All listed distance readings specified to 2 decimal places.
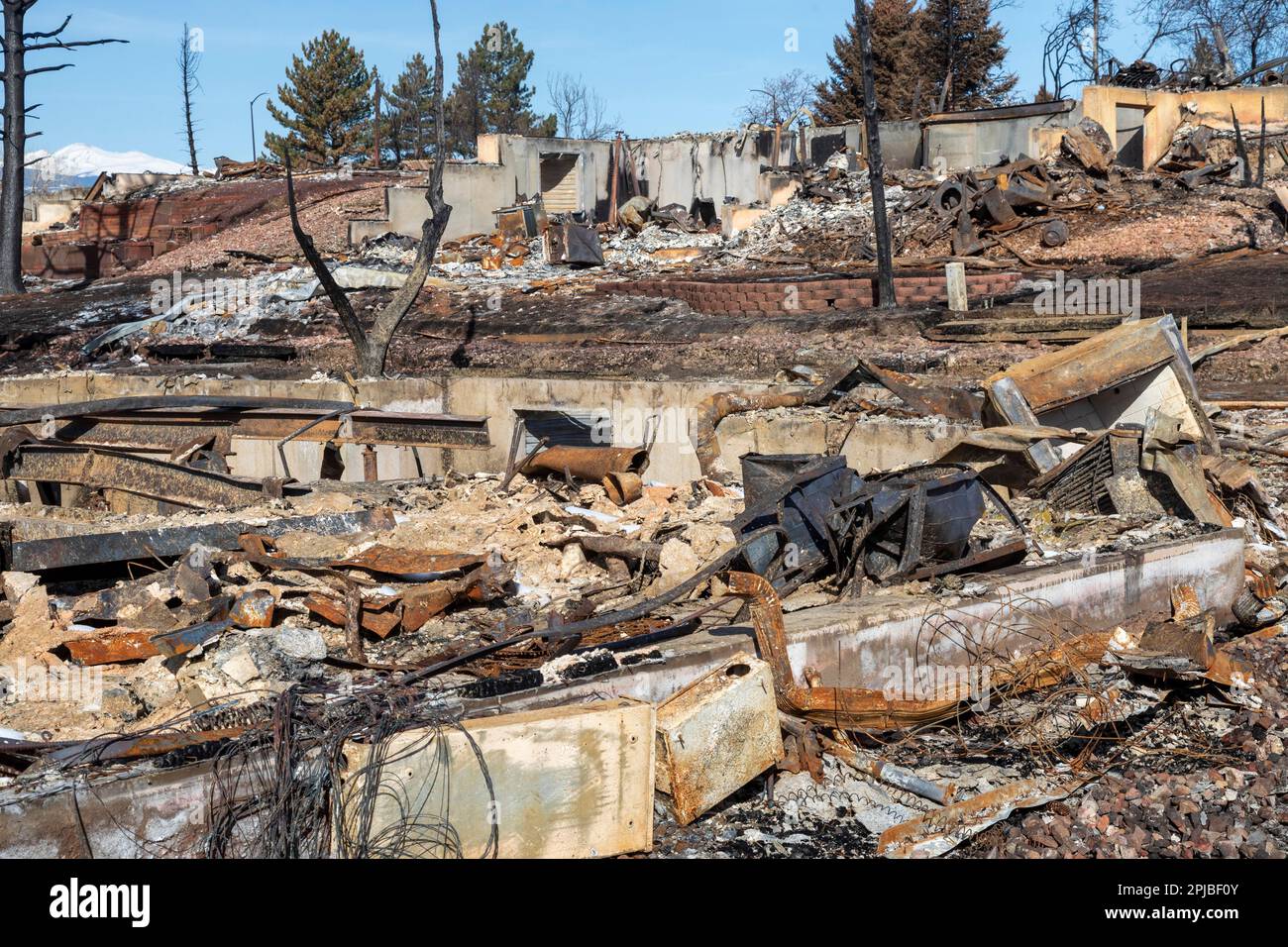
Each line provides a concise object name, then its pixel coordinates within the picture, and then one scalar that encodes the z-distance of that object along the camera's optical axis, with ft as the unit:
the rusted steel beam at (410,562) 22.52
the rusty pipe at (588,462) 31.71
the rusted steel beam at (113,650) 18.74
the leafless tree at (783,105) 122.83
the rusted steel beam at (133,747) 14.24
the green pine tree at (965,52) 111.65
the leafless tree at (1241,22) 115.85
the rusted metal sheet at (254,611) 20.08
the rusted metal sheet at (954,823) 15.14
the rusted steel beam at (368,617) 20.33
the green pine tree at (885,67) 112.27
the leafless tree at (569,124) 145.38
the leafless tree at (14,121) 74.23
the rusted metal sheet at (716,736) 15.69
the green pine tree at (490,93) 142.20
